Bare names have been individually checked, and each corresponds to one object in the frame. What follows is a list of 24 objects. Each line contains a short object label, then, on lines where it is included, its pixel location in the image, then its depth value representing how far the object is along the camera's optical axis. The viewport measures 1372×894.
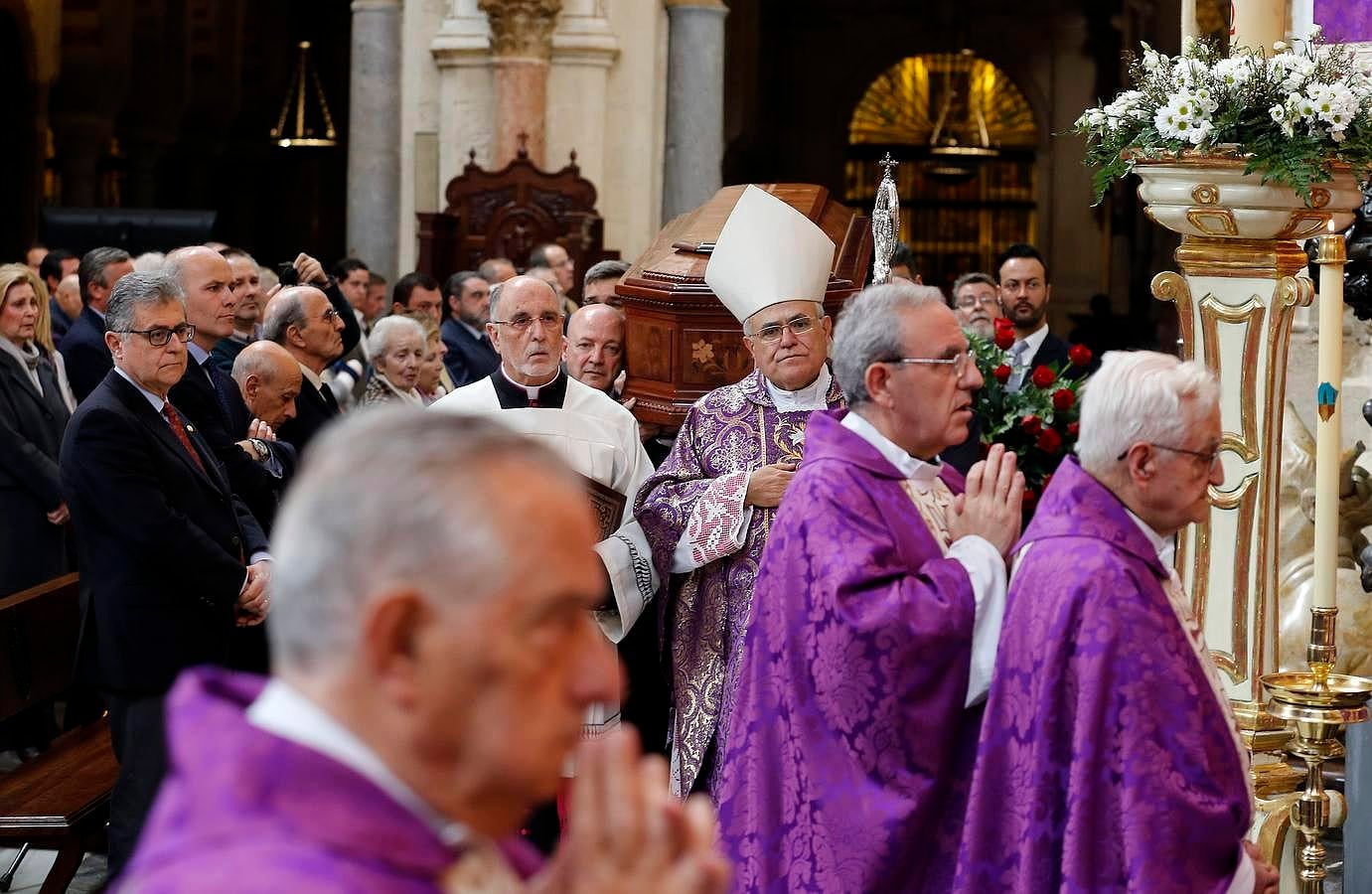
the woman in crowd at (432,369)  6.96
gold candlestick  3.50
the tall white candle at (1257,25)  4.18
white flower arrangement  3.97
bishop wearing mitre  4.52
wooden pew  4.59
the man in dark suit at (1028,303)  7.53
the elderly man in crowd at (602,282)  6.95
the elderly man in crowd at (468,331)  8.41
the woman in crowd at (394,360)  6.61
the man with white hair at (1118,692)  2.79
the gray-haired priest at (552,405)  4.99
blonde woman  6.79
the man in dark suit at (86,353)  7.27
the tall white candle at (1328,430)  3.56
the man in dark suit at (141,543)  4.44
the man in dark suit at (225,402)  5.11
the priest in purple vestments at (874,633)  3.15
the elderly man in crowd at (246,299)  6.66
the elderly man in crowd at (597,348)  5.77
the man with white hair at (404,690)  1.33
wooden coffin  5.39
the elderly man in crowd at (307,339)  5.98
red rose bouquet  4.04
